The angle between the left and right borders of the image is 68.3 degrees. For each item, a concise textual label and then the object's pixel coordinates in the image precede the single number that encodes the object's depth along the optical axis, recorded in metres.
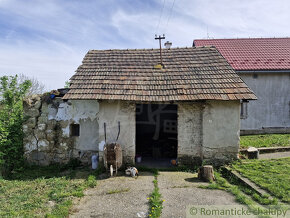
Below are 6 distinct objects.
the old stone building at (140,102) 7.41
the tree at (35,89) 27.42
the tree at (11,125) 8.33
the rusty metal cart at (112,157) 7.06
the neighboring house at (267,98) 12.30
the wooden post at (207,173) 6.44
